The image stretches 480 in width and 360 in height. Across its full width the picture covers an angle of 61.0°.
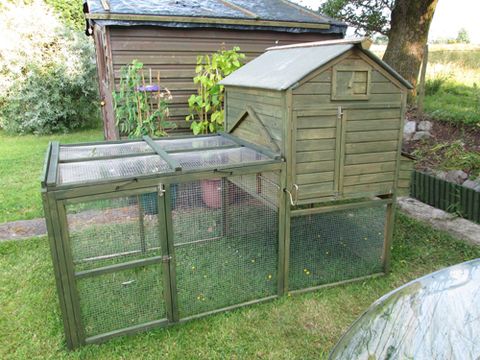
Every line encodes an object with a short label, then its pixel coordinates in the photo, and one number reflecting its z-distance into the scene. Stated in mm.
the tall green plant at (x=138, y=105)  5840
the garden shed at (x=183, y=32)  5982
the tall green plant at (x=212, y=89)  5969
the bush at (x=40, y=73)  12234
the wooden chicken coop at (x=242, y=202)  3287
